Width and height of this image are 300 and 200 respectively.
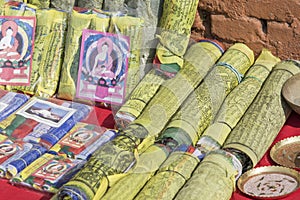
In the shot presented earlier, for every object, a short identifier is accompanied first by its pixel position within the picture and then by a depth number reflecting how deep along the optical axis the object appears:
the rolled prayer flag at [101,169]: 3.15
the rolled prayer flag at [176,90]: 3.69
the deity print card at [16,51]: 4.10
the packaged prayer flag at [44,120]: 3.71
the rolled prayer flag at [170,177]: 3.22
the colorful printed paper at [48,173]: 3.35
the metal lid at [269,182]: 3.37
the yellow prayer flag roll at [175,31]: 3.95
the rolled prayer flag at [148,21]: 4.01
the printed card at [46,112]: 3.82
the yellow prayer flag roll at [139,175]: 3.21
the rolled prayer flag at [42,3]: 4.23
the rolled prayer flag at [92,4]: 4.16
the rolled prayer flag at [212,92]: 3.67
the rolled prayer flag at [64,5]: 4.21
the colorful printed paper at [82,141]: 3.59
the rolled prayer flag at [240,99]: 3.66
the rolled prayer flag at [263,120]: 3.57
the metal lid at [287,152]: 3.58
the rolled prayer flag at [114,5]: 4.10
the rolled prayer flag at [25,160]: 3.43
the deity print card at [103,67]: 3.96
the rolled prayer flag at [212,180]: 3.18
